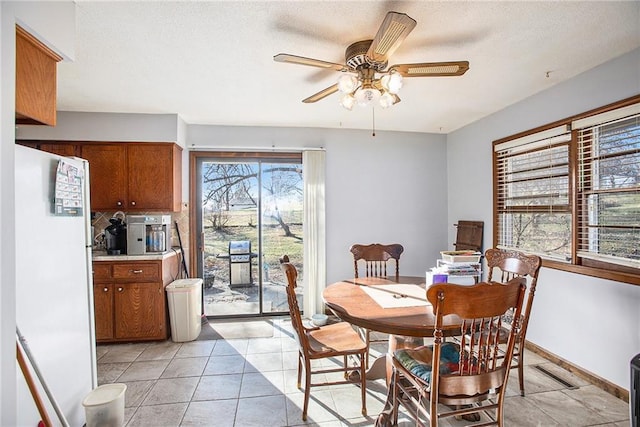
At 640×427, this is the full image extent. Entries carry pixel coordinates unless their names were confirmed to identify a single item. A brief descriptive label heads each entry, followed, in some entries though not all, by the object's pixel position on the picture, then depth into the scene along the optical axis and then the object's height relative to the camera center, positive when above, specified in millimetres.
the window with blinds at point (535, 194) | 2678 +156
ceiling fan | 1699 +864
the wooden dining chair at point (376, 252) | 3096 -422
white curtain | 3900 -253
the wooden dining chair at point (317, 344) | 1994 -923
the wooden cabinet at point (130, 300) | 3141 -912
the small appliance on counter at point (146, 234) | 3236 -225
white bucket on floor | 1807 -1162
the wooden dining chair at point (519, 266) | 2008 -431
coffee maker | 3279 -268
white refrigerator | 1451 -404
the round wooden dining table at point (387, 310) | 1661 -621
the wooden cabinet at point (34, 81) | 1362 +638
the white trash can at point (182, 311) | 3244 -1057
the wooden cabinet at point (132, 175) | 3375 +425
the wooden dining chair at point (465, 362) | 1378 -820
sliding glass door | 3969 -208
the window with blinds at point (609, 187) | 2137 +168
